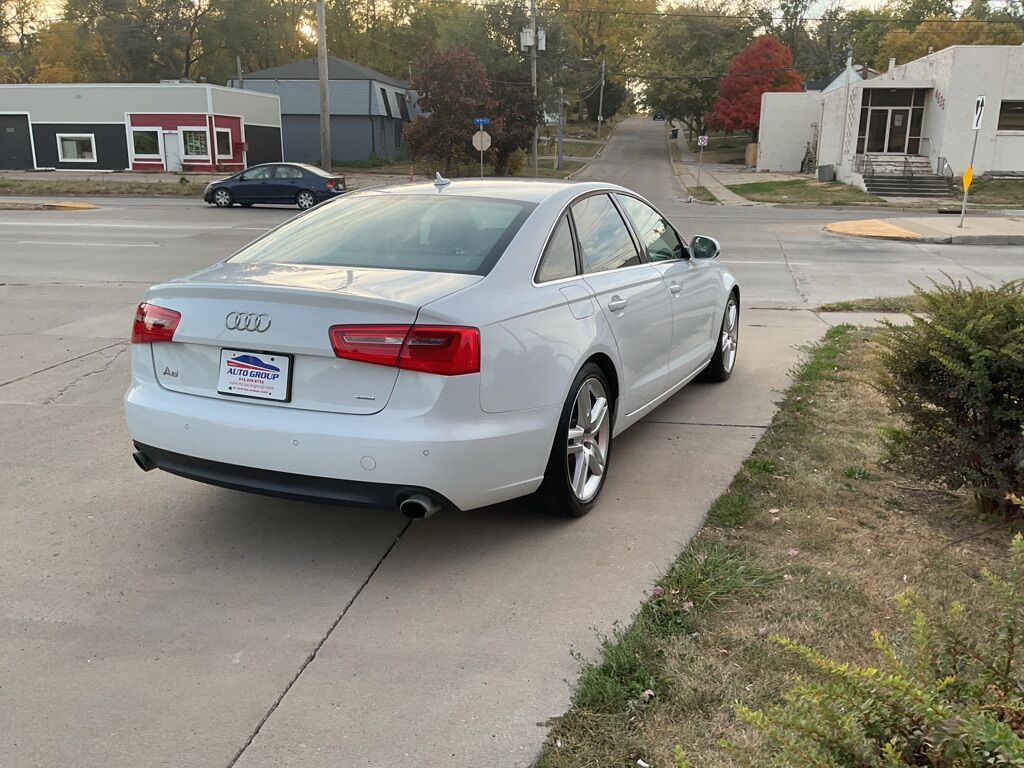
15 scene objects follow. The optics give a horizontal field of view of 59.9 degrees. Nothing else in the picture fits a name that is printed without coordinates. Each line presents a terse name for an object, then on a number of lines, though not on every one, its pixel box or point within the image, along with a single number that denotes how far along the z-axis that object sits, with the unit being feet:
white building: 113.39
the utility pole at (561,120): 181.57
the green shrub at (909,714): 5.22
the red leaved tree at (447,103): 131.85
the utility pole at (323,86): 106.11
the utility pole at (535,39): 142.99
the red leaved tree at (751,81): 199.31
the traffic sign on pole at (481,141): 116.88
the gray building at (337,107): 170.91
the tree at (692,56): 233.35
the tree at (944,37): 227.40
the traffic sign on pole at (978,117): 66.08
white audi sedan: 11.53
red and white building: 137.22
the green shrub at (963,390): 12.55
